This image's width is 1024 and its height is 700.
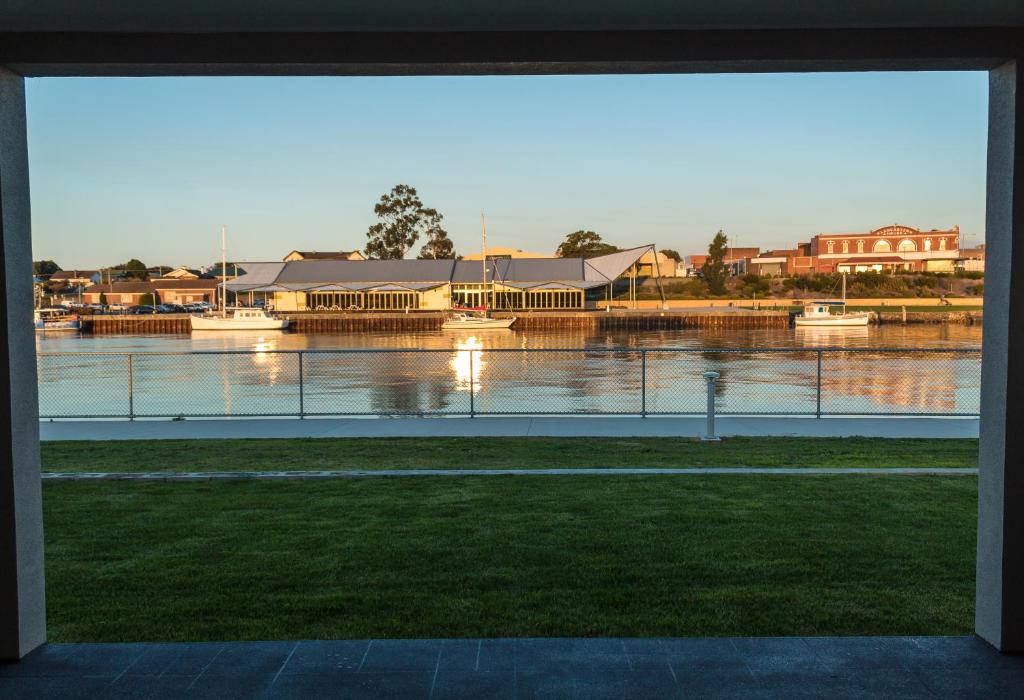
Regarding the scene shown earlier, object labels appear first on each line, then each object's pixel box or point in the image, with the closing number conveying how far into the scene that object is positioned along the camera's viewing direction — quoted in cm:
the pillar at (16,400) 399
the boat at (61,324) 7838
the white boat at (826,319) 6881
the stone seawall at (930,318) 7600
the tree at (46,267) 17550
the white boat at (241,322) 7169
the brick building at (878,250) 12800
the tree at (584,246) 12312
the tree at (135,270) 15285
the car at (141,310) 9550
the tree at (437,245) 11362
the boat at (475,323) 6569
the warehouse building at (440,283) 8062
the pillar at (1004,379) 398
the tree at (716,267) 9644
